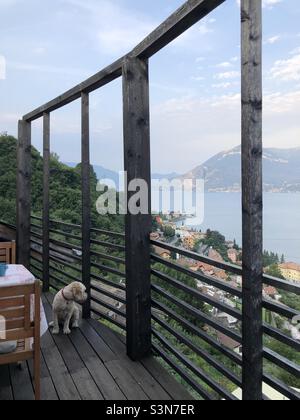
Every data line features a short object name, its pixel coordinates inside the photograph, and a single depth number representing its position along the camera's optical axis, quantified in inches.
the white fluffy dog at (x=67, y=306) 114.0
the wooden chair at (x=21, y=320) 72.0
